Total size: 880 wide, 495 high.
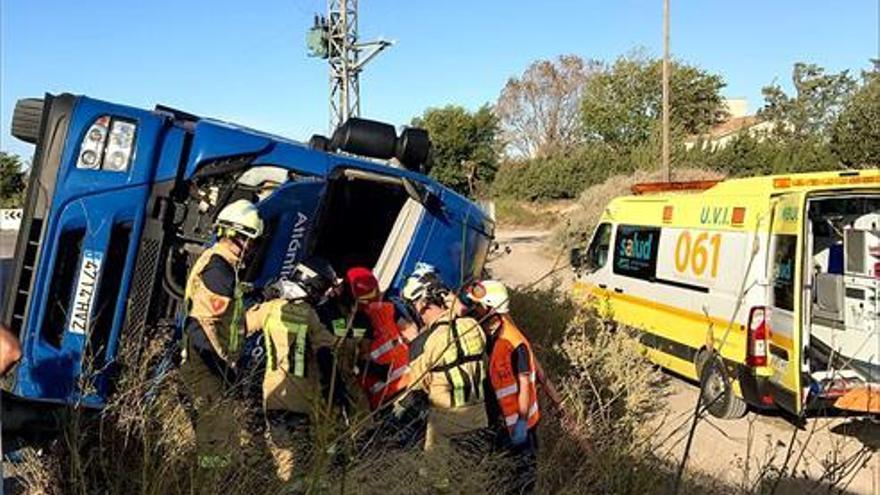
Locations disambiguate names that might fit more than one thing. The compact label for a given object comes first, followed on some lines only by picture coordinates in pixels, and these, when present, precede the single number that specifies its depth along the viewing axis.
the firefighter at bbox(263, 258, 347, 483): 4.16
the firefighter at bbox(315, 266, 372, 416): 3.77
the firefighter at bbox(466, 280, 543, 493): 4.53
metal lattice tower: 26.12
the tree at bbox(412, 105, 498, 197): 43.31
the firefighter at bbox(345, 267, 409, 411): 4.92
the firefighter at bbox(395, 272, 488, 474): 4.15
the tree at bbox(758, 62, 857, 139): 44.66
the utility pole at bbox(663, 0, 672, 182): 26.25
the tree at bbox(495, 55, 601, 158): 60.47
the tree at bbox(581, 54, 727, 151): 51.47
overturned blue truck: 4.47
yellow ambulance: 7.27
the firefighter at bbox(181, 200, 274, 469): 4.24
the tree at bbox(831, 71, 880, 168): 29.70
